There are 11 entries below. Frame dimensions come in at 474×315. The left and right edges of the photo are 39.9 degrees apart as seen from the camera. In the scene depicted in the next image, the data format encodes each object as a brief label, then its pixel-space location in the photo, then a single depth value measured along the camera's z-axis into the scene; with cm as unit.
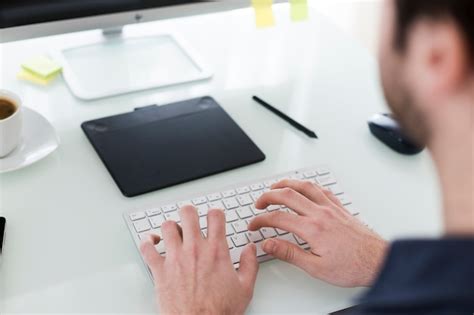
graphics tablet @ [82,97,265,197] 94
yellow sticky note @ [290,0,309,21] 117
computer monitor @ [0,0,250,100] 99
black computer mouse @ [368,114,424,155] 102
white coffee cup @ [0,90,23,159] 90
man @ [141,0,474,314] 49
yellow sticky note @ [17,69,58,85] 111
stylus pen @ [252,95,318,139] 106
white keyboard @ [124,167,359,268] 84
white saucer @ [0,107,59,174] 92
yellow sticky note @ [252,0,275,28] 112
